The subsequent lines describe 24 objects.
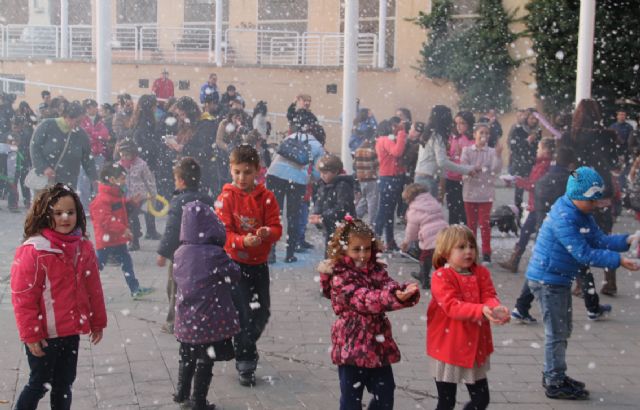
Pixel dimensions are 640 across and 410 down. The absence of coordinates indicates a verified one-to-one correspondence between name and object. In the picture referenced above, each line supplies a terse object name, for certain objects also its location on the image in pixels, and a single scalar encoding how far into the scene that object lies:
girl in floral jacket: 4.71
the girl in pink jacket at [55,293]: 4.74
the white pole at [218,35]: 27.31
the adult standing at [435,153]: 10.54
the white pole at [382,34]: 25.52
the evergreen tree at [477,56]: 23.84
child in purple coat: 5.43
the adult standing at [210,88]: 20.21
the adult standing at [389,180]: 11.47
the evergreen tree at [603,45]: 17.06
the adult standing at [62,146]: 11.11
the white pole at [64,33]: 28.83
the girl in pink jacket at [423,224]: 9.20
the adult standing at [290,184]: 10.66
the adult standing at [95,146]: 14.27
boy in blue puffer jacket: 5.86
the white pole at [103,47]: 15.34
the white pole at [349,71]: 14.02
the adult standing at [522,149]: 16.03
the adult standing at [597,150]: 9.23
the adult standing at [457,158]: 10.98
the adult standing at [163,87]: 23.80
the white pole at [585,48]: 11.62
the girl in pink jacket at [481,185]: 10.48
